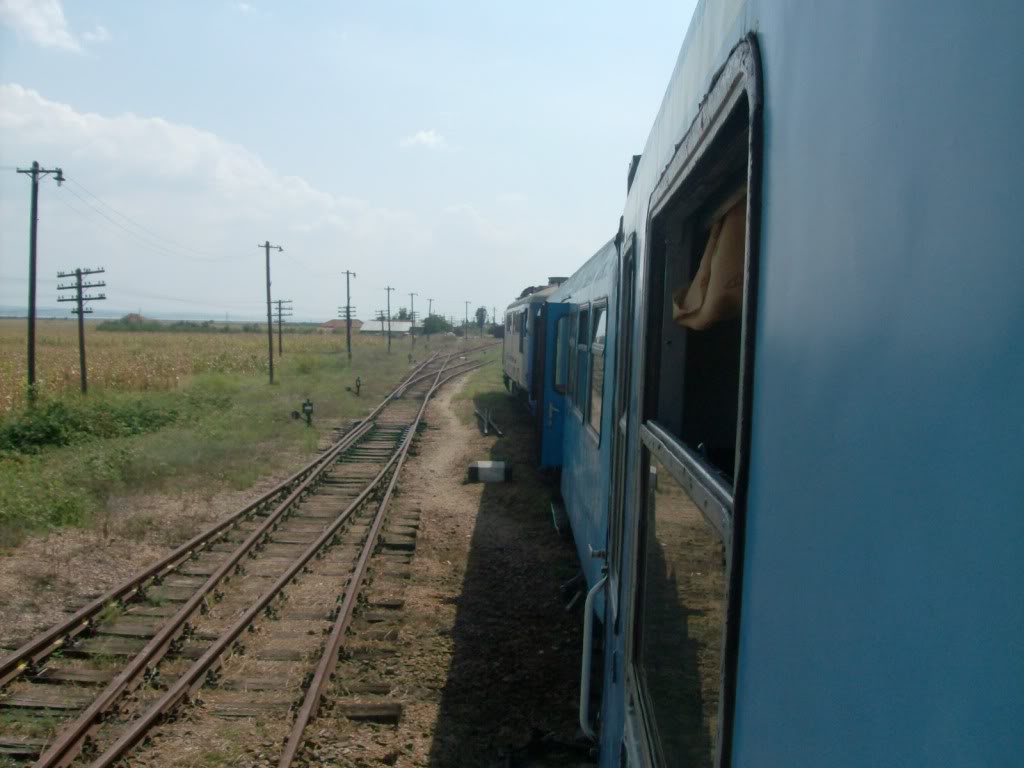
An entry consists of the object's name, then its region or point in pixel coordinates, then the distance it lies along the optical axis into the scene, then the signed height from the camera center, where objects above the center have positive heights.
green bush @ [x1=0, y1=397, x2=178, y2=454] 15.76 -1.96
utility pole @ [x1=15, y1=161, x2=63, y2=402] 18.70 +2.25
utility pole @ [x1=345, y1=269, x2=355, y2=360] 46.00 +1.22
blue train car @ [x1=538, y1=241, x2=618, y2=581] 4.83 -0.40
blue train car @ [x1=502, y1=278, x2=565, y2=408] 14.28 -0.06
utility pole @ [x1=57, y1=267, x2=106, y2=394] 23.12 +0.82
